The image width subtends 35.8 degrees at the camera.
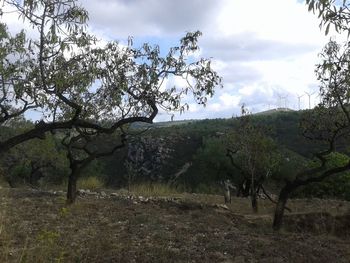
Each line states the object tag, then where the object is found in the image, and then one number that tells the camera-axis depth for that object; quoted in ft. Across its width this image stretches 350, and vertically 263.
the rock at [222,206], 53.40
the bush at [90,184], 78.50
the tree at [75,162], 50.24
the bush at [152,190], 71.20
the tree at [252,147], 59.88
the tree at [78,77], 21.18
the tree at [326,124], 41.37
